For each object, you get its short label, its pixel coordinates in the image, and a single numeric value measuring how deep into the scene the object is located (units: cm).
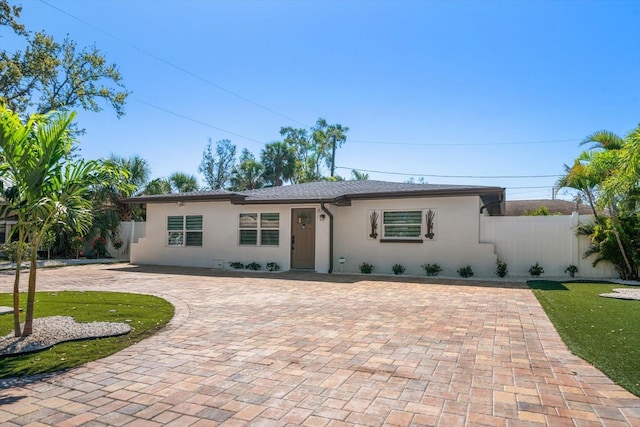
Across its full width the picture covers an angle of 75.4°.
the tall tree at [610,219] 1141
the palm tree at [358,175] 3694
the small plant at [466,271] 1280
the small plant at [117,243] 1969
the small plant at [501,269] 1262
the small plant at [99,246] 1956
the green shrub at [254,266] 1500
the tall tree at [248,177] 3409
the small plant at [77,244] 1903
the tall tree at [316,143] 3797
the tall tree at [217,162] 3812
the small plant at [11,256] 1621
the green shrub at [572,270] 1238
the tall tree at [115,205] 1966
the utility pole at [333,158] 3568
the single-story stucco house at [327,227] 1312
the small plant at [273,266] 1474
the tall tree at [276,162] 3459
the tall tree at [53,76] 1750
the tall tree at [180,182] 2605
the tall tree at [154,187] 2175
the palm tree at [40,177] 460
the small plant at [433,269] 1310
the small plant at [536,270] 1269
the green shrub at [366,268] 1388
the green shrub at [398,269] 1352
